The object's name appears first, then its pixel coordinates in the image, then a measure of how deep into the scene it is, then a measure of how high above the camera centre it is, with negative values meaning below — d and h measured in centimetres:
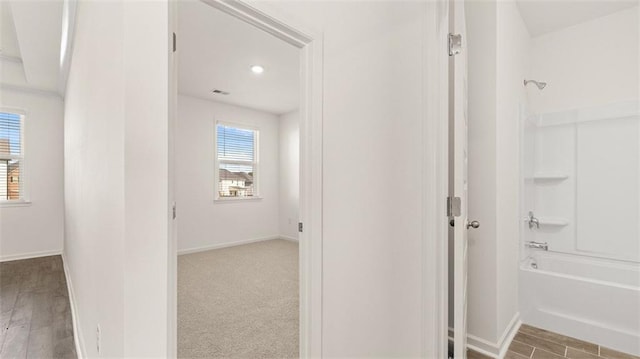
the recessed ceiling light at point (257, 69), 368 +138
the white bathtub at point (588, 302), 205 -93
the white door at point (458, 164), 136 +6
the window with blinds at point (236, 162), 532 +30
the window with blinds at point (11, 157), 443 +30
